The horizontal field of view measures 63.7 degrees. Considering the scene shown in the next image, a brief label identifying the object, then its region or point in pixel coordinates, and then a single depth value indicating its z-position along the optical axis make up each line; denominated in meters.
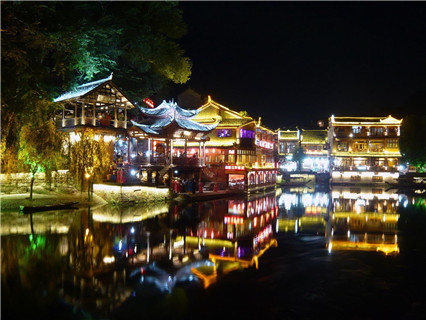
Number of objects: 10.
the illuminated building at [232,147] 36.78
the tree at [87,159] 21.58
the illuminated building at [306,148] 73.56
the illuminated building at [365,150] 60.34
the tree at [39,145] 18.89
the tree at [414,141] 56.89
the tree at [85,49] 14.27
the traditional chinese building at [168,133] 28.17
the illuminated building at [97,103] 25.83
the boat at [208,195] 26.77
